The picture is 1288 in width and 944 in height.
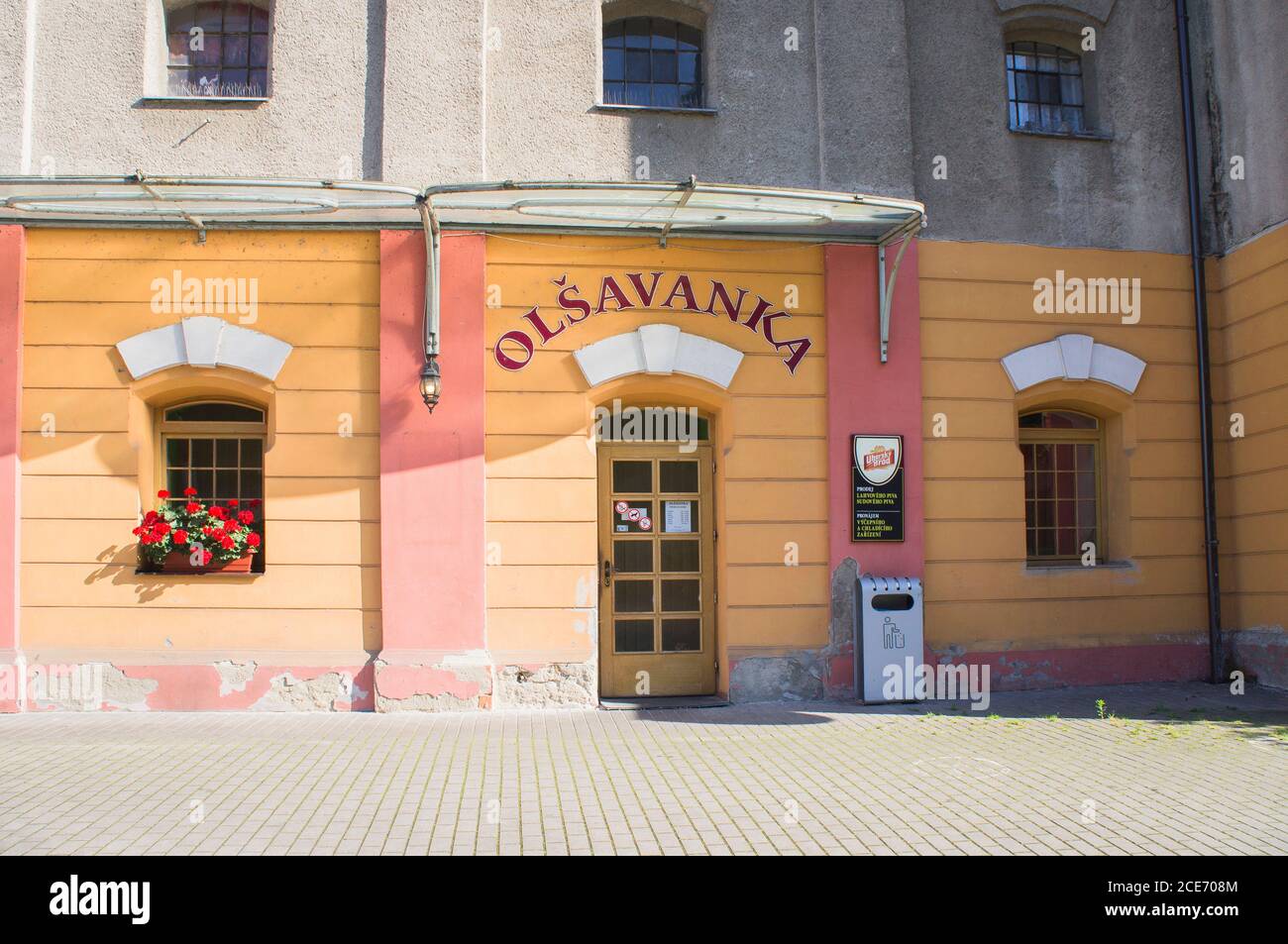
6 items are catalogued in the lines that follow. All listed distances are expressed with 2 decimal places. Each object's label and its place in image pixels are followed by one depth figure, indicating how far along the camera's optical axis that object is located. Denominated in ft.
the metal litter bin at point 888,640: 30.63
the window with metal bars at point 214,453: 31.09
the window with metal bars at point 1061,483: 34.30
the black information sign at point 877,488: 31.45
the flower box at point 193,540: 29.12
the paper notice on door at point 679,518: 32.22
